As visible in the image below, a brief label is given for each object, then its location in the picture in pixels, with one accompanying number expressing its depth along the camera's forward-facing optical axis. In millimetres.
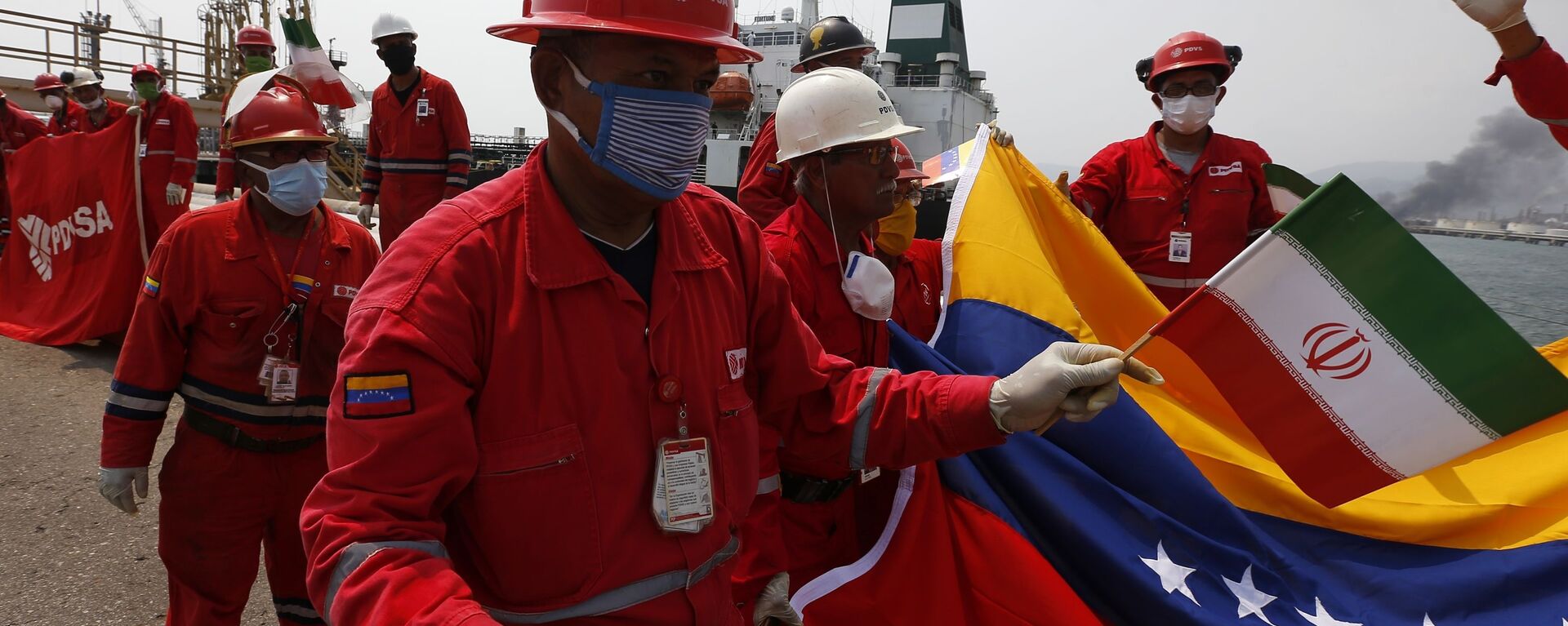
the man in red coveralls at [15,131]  10211
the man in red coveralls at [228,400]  3061
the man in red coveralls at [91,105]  9680
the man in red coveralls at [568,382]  1367
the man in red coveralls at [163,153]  8086
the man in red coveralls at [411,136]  7012
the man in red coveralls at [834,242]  2852
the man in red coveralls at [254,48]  7637
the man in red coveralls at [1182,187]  4578
